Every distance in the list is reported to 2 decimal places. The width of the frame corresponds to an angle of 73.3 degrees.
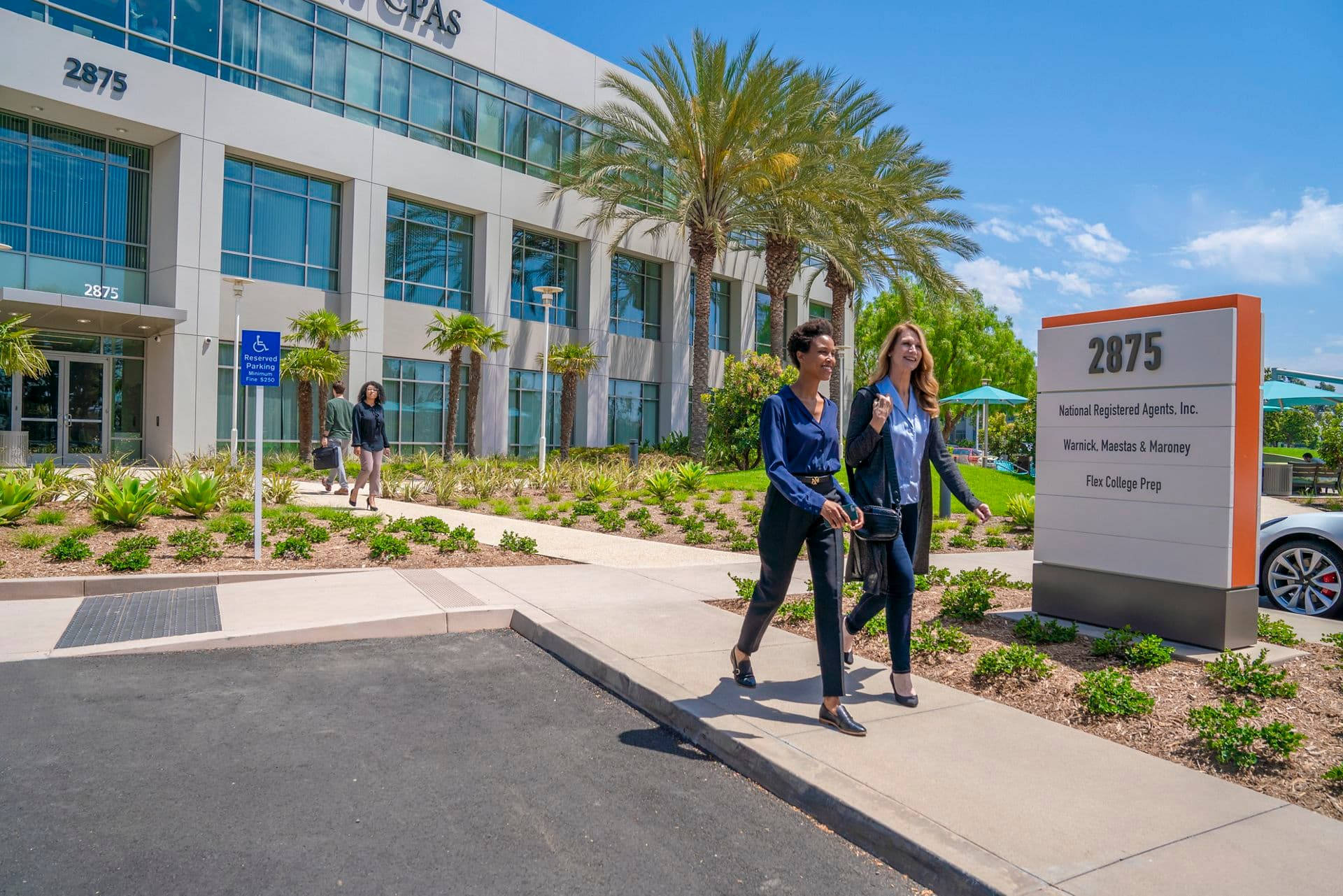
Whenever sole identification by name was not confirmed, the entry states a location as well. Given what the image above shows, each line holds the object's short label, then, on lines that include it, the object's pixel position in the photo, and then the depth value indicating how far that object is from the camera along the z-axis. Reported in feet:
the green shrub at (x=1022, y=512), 47.50
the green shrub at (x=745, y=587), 24.73
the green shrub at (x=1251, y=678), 15.64
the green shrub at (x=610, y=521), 42.24
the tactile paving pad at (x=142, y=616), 20.53
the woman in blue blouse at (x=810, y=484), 14.12
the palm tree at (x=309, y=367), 70.85
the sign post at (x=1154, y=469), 18.62
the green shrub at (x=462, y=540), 32.31
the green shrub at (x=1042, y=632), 19.67
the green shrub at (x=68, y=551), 27.14
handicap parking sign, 29.35
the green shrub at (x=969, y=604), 22.06
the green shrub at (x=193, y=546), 28.40
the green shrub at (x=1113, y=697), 14.87
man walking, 49.65
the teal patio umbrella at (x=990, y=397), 95.45
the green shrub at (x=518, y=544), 32.83
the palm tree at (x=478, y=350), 81.56
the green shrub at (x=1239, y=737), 12.87
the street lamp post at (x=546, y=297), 74.52
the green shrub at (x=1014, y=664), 16.85
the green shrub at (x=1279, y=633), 19.89
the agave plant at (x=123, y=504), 32.17
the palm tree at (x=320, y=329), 73.41
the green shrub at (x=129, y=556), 26.58
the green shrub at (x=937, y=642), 18.86
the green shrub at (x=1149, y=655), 17.52
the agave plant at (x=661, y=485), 52.49
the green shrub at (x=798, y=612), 22.06
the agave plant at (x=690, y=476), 56.54
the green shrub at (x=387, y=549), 30.37
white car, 25.13
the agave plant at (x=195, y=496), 35.68
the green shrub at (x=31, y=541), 28.37
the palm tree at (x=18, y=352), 52.80
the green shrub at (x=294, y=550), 29.55
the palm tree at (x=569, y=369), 89.61
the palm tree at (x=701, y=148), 78.33
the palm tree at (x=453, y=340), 80.28
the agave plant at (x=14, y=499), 31.24
